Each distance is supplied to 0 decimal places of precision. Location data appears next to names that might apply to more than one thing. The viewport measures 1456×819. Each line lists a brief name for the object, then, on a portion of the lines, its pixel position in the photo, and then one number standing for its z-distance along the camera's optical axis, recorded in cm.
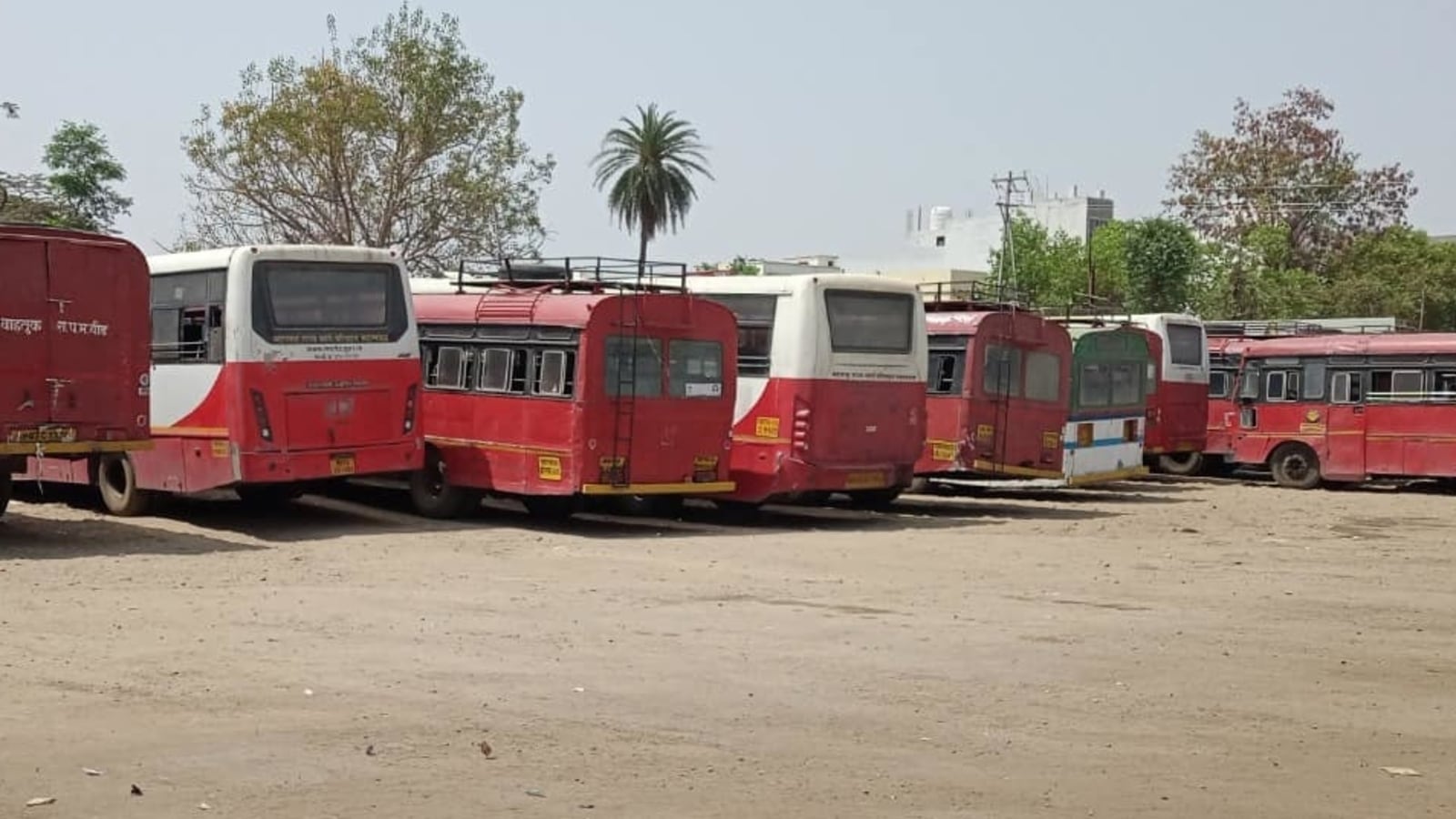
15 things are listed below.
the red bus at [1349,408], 2788
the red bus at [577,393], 1769
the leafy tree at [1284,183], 6088
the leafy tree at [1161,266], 5791
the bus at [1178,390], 3030
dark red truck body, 1499
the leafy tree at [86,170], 4266
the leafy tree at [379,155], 3609
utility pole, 6585
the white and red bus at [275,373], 1672
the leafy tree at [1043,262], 7169
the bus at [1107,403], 2427
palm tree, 5772
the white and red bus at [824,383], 1920
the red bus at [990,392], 2202
